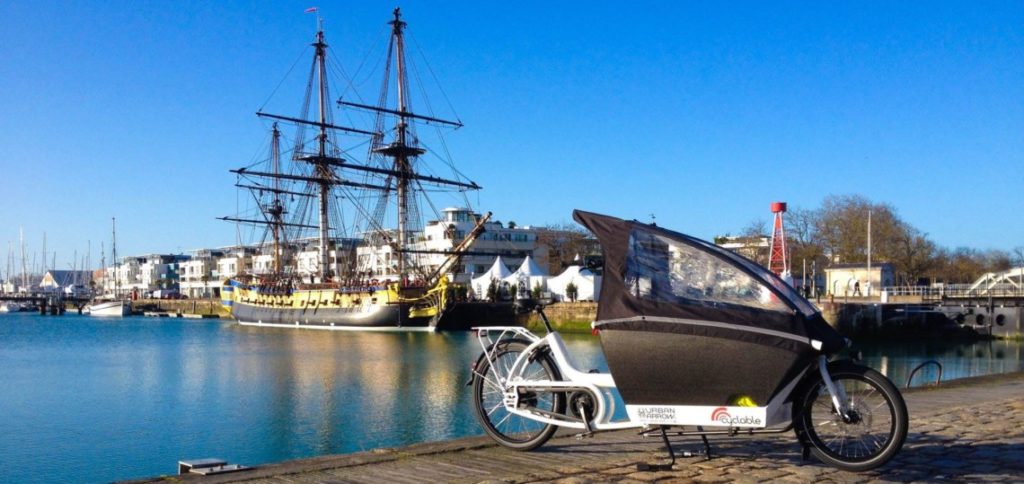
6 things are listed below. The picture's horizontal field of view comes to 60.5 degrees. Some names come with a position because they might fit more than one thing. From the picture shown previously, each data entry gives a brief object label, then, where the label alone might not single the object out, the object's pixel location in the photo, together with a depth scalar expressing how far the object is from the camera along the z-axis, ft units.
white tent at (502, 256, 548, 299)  221.66
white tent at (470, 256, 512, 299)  231.30
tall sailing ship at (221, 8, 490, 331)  211.82
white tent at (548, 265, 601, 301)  212.64
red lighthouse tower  181.25
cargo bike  18.83
